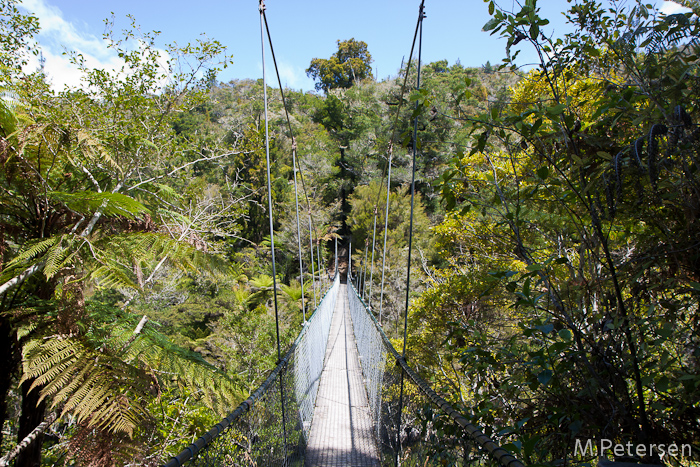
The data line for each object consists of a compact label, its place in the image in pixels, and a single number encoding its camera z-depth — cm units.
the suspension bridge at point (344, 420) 104
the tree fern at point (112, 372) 159
